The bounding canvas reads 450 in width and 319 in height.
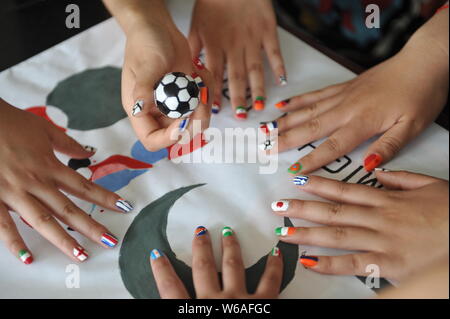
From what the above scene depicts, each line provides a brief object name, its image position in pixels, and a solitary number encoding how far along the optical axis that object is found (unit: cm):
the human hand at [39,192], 87
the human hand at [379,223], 76
